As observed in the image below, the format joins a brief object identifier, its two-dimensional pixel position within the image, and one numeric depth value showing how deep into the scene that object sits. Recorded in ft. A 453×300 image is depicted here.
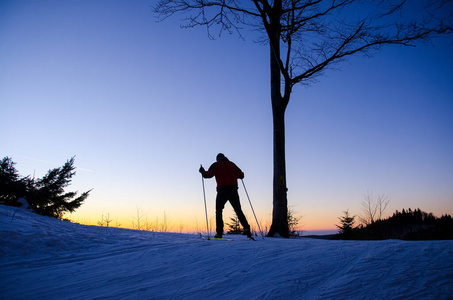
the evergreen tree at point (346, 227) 30.02
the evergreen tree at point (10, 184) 45.73
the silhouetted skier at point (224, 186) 19.89
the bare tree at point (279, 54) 24.47
